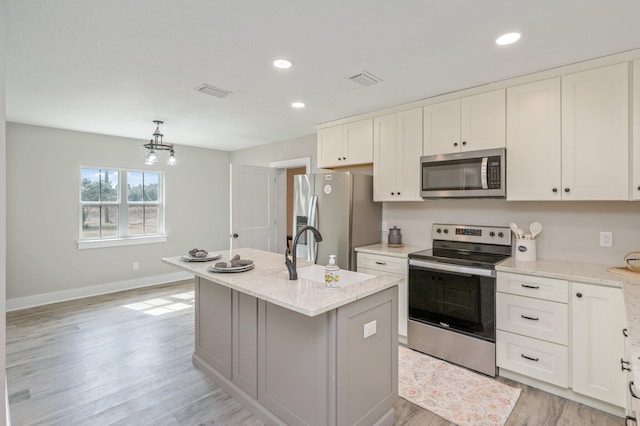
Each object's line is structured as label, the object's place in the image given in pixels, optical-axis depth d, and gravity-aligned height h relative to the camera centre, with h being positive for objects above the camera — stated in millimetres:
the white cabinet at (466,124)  2727 +776
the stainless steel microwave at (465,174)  2701 +318
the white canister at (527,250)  2705 -346
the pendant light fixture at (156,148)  3947 +788
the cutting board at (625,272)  2137 -442
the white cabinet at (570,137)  2227 +540
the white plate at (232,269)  2209 -405
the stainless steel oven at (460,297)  2590 -755
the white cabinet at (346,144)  3646 +791
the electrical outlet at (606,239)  2502 -234
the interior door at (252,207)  4668 +52
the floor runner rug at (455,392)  2137 -1355
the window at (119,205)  4844 +101
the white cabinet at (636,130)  2145 +532
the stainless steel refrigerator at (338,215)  3455 -53
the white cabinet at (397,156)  3244 +573
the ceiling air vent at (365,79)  2547 +1076
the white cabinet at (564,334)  2086 -882
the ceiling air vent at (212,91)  2848 +1095
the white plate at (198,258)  2564 -386
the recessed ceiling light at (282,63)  2320 +1083
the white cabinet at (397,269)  3117 -600
